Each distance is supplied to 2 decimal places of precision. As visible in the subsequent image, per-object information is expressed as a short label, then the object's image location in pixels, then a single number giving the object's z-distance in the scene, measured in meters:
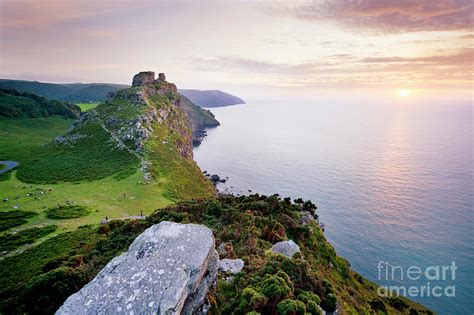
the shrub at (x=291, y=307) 16.14
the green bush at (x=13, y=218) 46.60
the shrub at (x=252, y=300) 16.89
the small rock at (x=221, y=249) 25.64
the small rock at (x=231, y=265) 22.13
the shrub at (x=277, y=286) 17.65
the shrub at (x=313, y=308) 17.35
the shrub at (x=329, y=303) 20.94
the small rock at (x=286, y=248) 26.70
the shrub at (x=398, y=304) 44.86
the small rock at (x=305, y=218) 43.73
